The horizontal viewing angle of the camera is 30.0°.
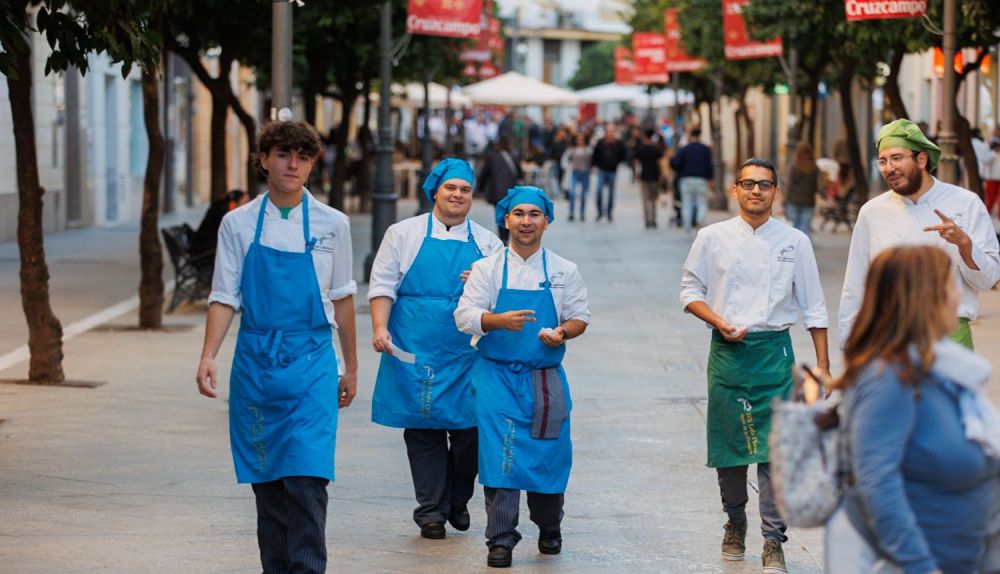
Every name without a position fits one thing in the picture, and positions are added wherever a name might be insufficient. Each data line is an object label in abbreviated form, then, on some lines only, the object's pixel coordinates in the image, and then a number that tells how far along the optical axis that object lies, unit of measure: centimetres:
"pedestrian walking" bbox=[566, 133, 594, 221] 3588
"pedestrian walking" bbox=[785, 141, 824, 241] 2436
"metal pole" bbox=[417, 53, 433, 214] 3176
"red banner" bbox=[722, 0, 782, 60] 3077
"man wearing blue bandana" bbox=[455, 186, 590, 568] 745
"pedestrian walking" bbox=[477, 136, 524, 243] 2559
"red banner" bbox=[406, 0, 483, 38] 2262
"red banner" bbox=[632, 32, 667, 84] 4575
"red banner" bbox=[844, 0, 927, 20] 1794
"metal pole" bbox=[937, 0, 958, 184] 1731
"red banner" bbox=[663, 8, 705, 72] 4509
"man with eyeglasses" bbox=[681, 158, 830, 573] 729
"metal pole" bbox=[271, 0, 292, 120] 1292
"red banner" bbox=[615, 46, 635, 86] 5891
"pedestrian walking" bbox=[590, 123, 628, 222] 3472
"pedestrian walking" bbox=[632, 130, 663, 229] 3259
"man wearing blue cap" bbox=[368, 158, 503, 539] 802
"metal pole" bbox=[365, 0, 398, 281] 2180
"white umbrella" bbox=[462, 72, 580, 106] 4425
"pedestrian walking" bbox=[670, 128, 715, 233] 3000
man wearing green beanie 713
